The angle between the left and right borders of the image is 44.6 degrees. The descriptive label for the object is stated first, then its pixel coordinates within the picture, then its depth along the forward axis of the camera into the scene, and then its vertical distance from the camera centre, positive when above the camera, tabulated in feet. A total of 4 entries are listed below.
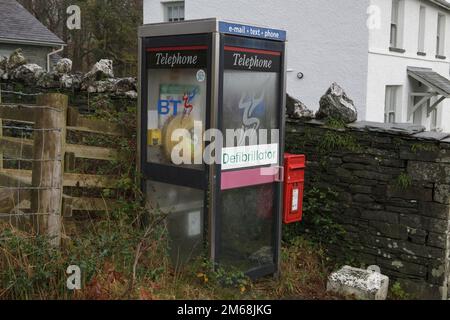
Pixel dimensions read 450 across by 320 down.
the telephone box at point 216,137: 15.61 -0.36
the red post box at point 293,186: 18.06 -1.95
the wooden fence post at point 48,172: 14.80 -1.38
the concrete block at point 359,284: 16.98 -4.87
